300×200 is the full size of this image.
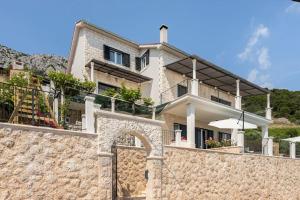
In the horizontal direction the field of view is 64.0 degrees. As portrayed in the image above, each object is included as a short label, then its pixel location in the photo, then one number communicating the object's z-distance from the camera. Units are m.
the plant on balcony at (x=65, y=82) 12.98
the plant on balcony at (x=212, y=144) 13.82
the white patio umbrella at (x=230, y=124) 13.63
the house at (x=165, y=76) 15.06
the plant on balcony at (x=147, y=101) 15.38
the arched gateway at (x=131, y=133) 8.07
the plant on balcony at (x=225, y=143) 14.04
